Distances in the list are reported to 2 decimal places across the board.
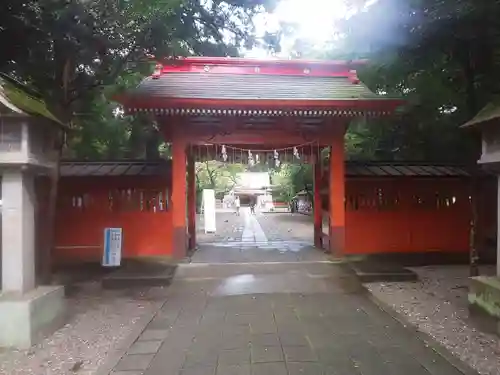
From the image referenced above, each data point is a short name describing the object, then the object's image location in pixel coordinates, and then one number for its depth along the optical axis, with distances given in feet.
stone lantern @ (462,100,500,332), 18.35
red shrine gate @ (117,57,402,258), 33.81
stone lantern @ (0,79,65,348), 17.03
